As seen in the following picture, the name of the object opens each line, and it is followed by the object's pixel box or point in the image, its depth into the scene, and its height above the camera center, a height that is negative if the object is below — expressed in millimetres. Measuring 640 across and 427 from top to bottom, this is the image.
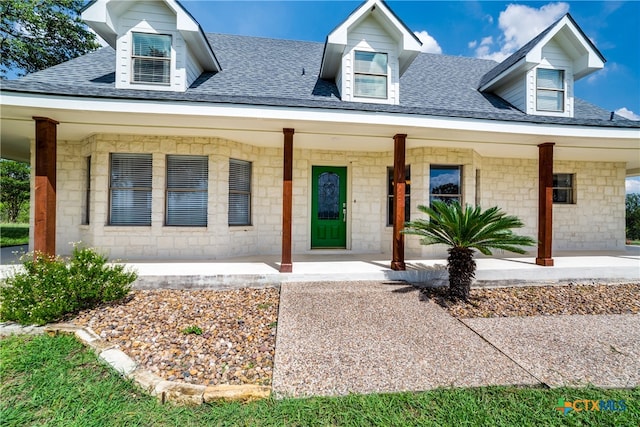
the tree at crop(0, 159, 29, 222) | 19031 +1651
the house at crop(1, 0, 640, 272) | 5199 +1728
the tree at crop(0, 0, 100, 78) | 12664 +8459
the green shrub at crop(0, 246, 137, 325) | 3633 -1102
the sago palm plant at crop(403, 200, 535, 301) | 4723 -340
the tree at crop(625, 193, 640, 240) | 16377 -298
